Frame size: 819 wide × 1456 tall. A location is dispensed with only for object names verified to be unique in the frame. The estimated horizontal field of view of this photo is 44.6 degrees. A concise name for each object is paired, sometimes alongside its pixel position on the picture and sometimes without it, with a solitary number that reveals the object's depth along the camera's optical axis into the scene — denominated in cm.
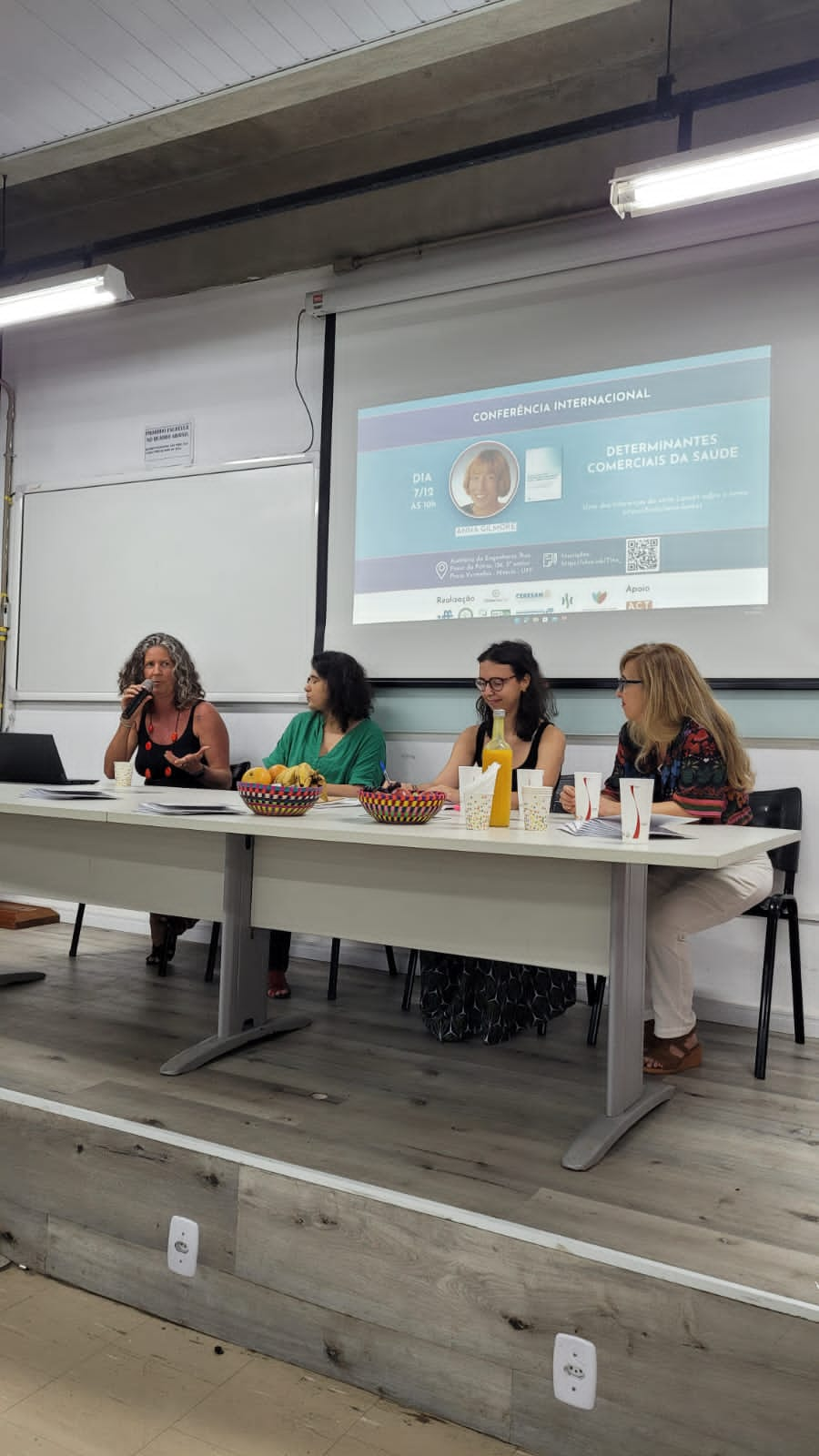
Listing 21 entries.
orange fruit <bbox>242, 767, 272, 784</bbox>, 211
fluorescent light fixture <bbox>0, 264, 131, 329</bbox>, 349
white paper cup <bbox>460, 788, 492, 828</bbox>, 193
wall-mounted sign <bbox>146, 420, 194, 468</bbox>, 411
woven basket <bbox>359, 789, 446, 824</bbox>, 194
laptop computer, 281
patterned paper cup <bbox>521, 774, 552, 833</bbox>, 192
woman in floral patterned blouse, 227
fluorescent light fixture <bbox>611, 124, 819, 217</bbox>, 255
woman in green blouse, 333
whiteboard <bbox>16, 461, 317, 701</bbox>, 387
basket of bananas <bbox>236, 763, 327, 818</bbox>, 208
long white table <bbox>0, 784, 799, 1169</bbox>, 184
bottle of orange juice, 197
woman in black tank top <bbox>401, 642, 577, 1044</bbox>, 258
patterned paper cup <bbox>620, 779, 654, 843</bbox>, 179
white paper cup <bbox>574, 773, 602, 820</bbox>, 205
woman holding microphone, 342
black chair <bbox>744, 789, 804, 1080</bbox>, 240
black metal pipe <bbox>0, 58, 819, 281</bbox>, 279
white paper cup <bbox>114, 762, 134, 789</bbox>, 277
